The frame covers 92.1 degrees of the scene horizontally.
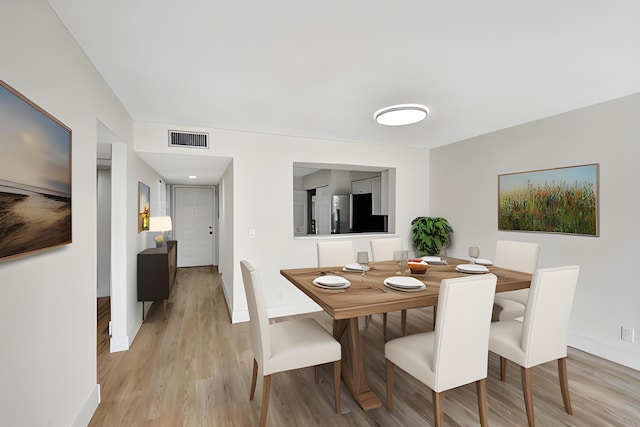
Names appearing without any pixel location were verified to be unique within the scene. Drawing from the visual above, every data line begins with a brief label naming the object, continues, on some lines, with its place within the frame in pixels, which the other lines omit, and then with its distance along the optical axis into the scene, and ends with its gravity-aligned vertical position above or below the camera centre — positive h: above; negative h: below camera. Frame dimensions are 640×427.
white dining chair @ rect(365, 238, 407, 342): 3.62 -0.41
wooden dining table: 1.83 -0.53
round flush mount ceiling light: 2.58 +0.85
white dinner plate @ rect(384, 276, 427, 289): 2.08 -0.48
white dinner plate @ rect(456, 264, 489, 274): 2.55 -0.47
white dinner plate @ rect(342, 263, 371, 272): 2.66 -0.47
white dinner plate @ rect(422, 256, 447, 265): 3.06 -0.48
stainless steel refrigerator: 6.59 +0.03
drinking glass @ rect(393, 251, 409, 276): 2.55 -0.38
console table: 3.51 -0.72
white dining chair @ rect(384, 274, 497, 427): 1.64 -0.71
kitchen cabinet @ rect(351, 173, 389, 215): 5.14 +0.44
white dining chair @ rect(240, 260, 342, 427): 1.87 -0.86
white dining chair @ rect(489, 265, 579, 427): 1.87 -0.74
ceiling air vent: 3.48 +0.86
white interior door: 7.23 -0.28
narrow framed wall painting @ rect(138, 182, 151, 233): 3.66 +0.07
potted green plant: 4.48 -0.31
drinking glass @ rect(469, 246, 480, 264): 2.74 -0.34
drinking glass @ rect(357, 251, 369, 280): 2.59 -0.38
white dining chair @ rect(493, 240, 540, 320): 2.72 -0.51
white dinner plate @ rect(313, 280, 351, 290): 2.15 -0.51
